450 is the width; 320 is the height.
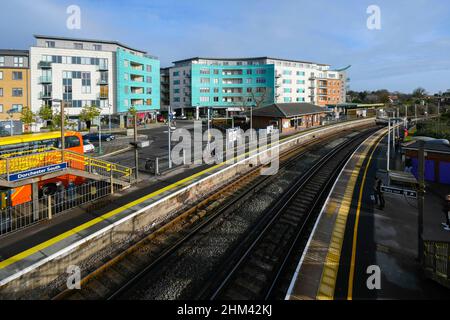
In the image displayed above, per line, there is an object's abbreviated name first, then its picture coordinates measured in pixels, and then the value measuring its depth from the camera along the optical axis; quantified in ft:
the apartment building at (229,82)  265.95
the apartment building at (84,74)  170.60
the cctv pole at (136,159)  61.00
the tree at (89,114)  155.33
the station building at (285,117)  149.48
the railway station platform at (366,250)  29.73
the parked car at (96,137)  126.93
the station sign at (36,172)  41.01
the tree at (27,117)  123.24
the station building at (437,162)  67.62
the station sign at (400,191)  36.51
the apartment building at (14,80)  164.55
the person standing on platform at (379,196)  51.75
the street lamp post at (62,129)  46.96
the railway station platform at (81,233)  30.12
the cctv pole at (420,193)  32.60
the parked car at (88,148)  100.83
